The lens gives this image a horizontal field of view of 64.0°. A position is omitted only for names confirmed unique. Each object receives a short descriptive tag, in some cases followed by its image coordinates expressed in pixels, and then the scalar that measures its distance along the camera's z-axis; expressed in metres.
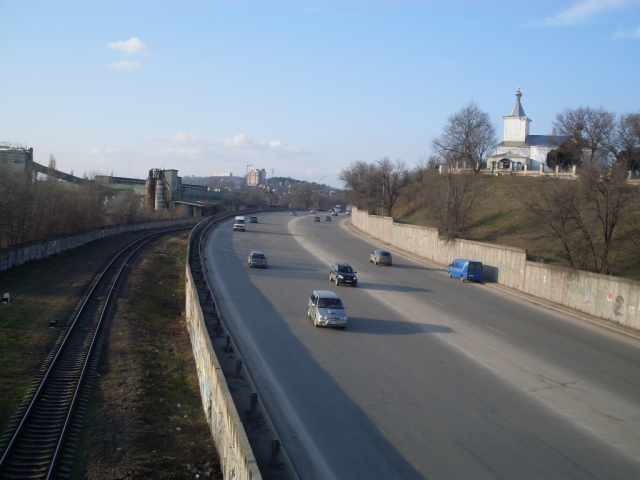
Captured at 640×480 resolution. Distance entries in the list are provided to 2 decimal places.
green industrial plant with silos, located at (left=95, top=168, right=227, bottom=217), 92.12
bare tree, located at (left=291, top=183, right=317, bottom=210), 170.50
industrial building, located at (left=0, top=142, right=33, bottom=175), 58.53
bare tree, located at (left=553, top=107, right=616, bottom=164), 58.41
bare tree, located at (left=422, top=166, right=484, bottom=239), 46.28
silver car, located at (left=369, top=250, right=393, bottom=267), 42.53
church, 83.98
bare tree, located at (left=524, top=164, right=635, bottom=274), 28.12
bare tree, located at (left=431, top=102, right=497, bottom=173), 75.56
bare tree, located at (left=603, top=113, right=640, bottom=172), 53.97
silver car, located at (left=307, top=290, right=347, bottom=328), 20.97
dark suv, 31.84
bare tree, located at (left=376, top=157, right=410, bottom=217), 73.75
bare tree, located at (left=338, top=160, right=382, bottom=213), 82.62
